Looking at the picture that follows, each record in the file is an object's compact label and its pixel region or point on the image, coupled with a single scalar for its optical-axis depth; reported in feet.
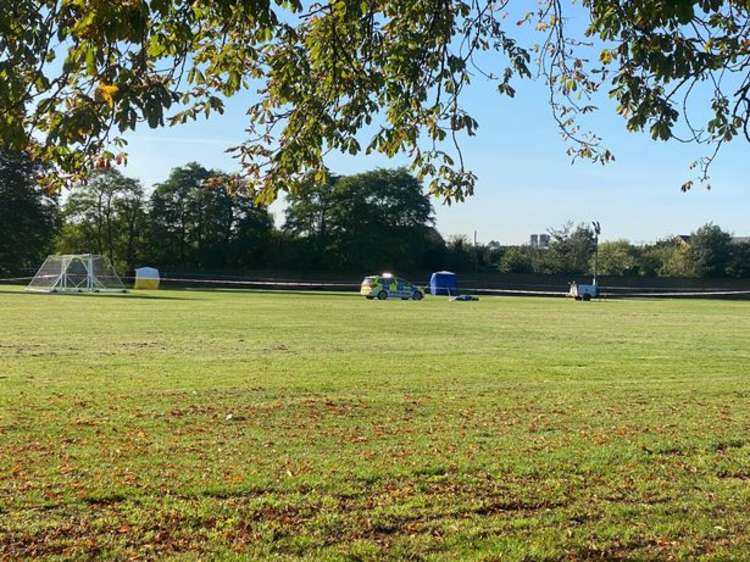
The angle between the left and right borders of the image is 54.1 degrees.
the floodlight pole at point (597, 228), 228.02
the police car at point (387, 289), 169.58
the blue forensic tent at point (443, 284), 215.51
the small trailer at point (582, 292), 192.95
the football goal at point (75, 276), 166.91
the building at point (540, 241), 314.80
